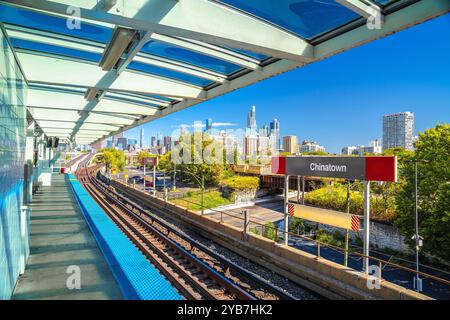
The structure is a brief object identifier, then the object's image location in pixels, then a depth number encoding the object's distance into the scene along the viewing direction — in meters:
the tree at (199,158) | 40.75
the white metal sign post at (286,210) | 9.60
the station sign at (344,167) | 6.75
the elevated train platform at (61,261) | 4.77
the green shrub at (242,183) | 37.44
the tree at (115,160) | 50.50
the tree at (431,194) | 15.06
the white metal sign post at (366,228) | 7.01
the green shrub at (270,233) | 18.07
